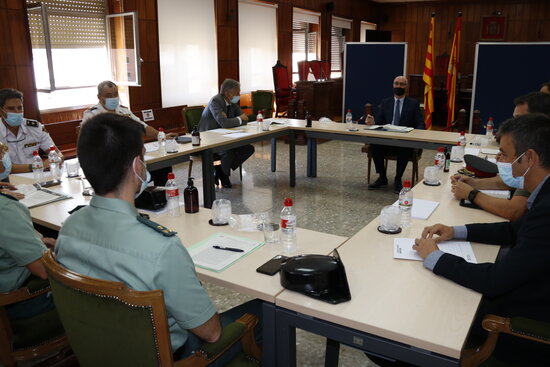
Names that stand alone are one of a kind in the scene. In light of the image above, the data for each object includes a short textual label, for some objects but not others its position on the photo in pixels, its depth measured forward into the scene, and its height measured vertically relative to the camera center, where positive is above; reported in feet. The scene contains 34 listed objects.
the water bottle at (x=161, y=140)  13.42 -1.80
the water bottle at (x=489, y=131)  15.18 -1.81
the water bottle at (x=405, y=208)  7.47 -2.14
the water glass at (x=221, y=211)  7.47 -2.15
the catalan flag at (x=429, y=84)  21.90 -0.38
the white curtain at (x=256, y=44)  27.40 +2.05
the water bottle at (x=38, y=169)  10.36 -1.99
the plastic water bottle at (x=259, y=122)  17.08 -1.63
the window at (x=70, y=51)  17.51 +1.13
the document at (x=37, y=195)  8.57 -2.23
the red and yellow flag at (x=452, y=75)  22.33 +0.04
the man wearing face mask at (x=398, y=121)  16.88 -1.64
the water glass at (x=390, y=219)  7.18 -2.19
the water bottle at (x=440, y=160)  10.66 -1.93
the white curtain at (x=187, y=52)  22.53 +1.35
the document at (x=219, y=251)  6.05 -2.38
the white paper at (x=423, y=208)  7.81 -2.30
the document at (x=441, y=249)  6.16 -2.37
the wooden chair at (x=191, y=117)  17.98 -1.52
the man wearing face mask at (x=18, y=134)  11.53 -1.42
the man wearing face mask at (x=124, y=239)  4.05 -1.43
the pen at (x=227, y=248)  6.45 -2.37
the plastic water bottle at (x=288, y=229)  6.45 -2.14
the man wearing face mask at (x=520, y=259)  4.85 -2.12
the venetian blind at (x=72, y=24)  17.58 +2.22
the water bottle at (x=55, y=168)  10.14 -1.93
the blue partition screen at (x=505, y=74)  19.43 +0.06
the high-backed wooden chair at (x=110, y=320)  3.68 -1.98
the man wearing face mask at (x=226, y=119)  17.15 -1.55
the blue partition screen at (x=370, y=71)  22.66 +0.28
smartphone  5.75 -2.37
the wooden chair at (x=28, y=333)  5.50 -3.16
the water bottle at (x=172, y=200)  7.88 -2.07
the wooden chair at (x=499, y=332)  4.74 -2.64
